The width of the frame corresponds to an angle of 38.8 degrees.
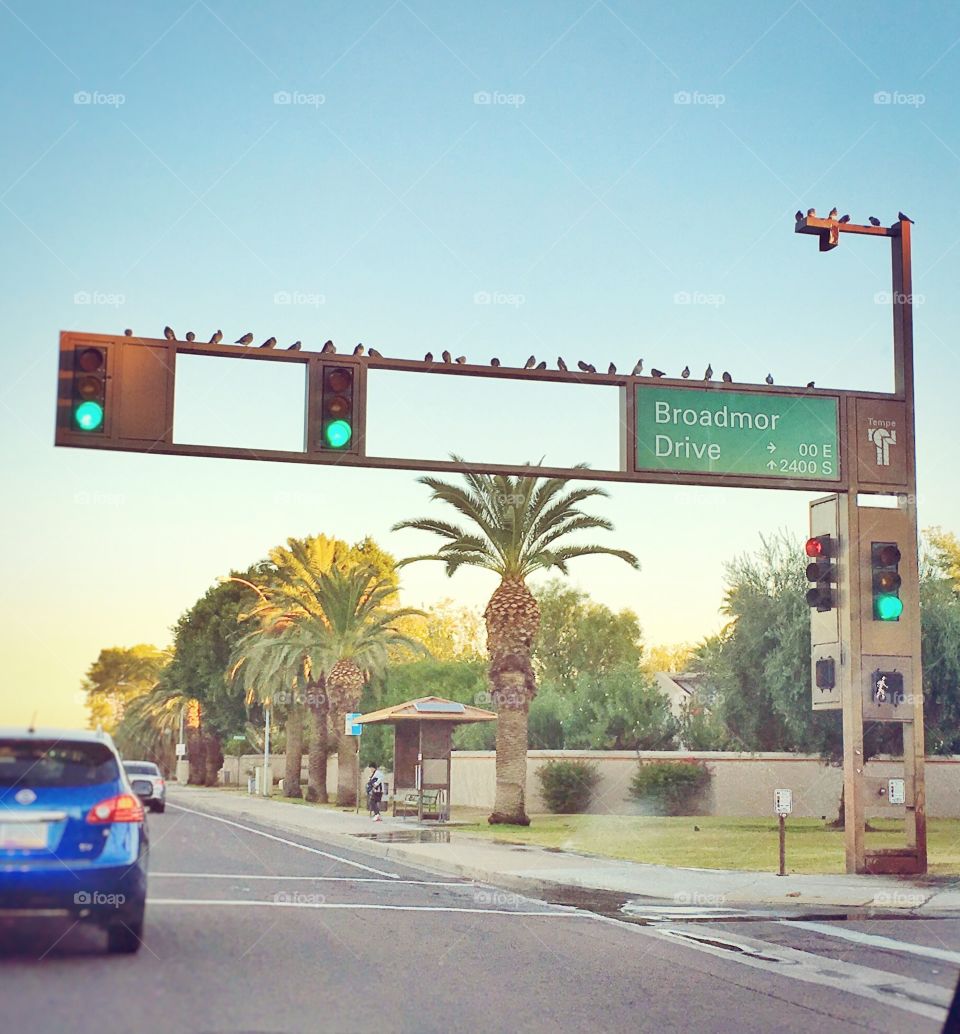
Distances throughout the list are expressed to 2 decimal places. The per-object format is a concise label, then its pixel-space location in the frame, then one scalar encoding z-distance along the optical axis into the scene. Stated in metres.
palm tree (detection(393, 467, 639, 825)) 34.84
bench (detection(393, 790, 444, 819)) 33.53
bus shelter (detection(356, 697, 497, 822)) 32.53
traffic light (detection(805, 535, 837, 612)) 20.14
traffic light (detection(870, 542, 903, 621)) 19.77
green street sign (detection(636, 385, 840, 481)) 18.16
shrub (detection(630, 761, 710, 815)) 44.41
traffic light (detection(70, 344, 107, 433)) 13.02
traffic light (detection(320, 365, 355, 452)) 15.05
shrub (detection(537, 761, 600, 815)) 44.31
